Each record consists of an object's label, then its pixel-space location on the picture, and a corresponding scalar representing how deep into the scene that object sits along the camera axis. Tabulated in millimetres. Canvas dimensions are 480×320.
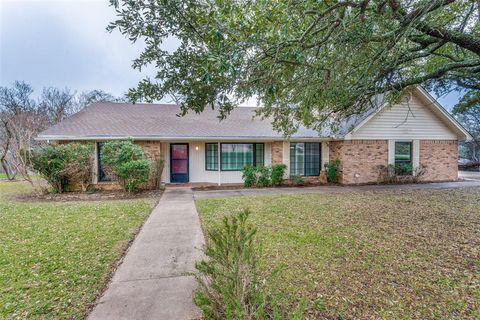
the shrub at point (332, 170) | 12882
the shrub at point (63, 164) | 9851
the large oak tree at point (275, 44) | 3094
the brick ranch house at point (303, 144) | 12320
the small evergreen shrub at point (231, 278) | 2348
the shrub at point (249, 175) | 12094
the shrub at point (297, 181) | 12539
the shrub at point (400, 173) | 12812
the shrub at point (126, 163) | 9961
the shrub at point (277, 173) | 12195
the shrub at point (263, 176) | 12148
